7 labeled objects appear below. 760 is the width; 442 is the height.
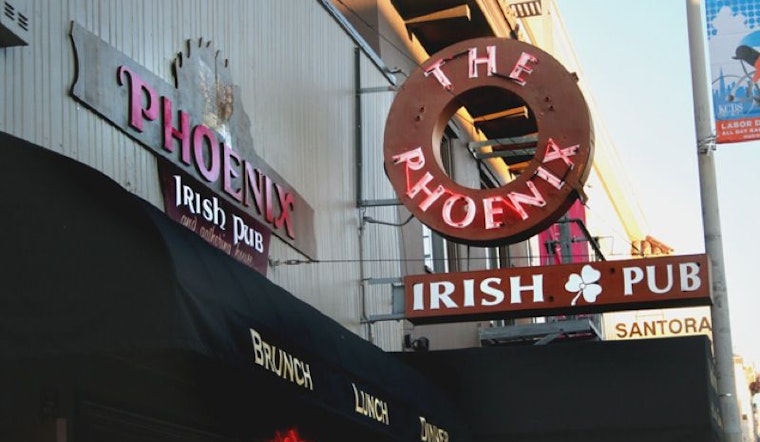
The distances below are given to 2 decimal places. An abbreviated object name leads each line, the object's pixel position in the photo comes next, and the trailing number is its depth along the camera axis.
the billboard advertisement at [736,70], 11.42
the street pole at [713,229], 11.02
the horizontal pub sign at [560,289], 11.00
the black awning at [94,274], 5.76
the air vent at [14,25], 6.53
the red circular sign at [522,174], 11.39
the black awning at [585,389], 12.05
